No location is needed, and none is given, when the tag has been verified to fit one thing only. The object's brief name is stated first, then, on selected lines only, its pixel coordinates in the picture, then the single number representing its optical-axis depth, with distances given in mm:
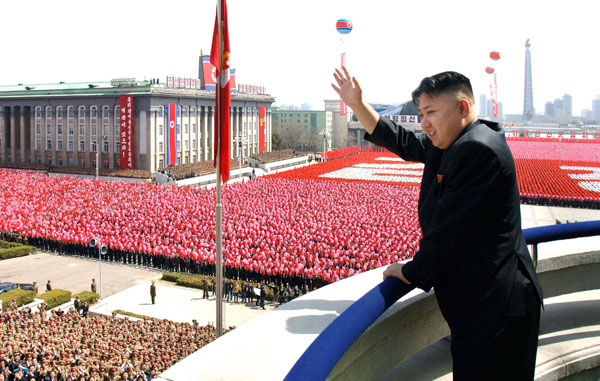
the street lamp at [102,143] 58875
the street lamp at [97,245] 20394
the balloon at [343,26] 62875
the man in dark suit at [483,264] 2203
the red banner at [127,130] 55531
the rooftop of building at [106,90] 56988
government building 56125
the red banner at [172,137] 57781
